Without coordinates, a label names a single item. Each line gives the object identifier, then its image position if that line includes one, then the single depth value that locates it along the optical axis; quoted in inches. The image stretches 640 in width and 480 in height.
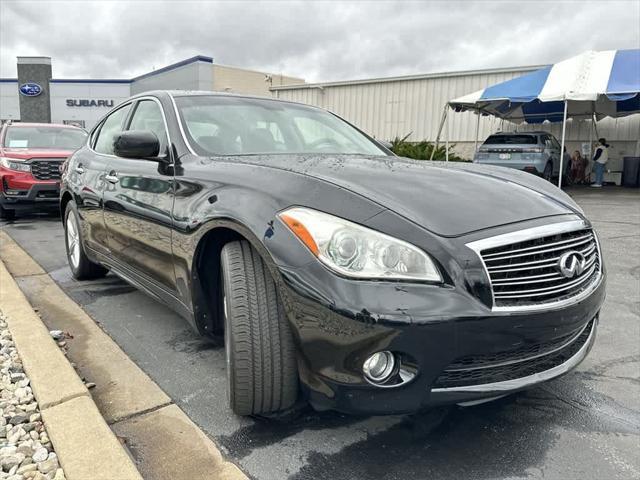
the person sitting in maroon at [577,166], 657.0
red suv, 318.7
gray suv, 518.9
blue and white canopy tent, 459.2
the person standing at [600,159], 611.5
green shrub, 637.9
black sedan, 71.3
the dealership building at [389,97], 684.1
